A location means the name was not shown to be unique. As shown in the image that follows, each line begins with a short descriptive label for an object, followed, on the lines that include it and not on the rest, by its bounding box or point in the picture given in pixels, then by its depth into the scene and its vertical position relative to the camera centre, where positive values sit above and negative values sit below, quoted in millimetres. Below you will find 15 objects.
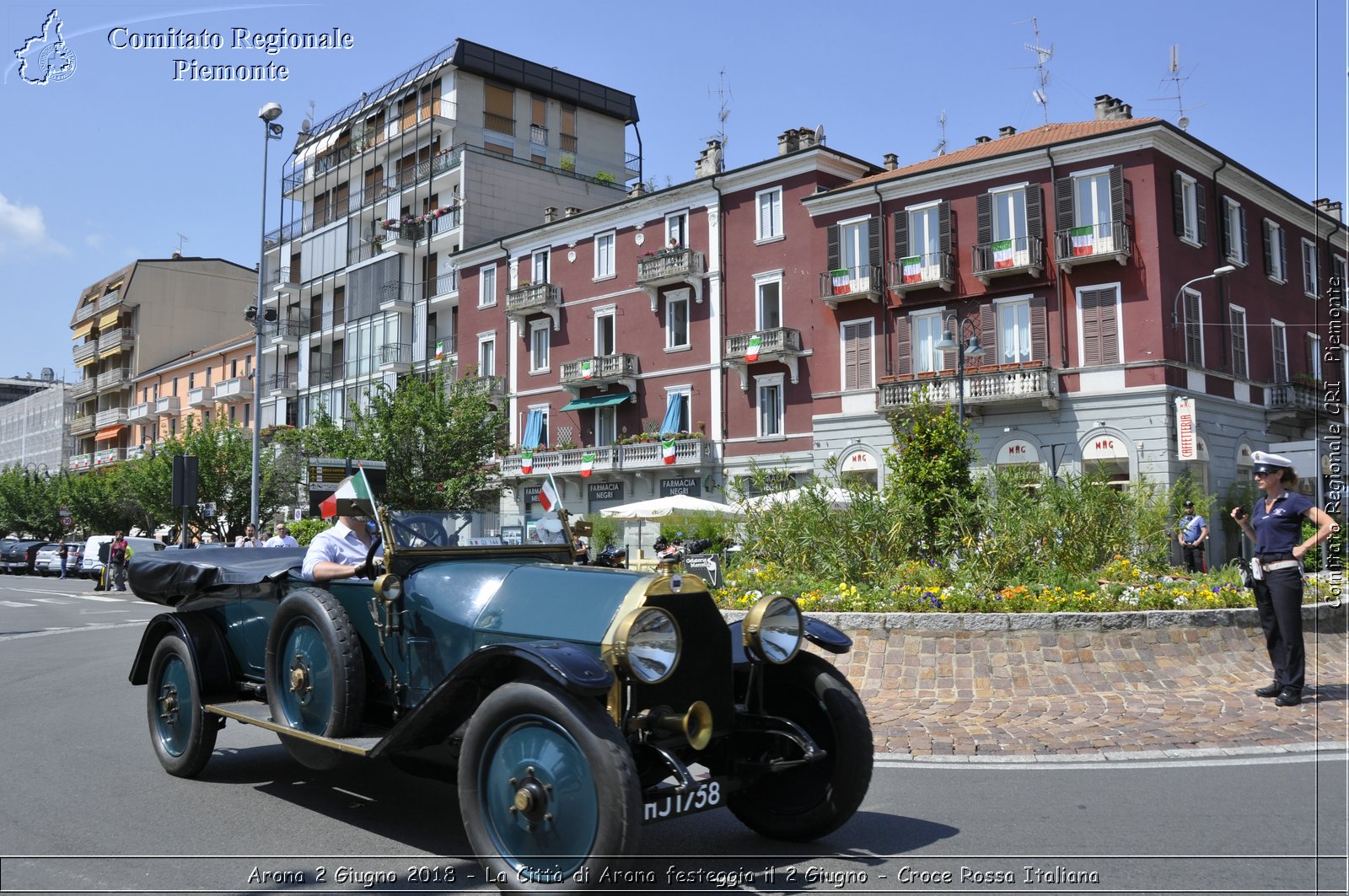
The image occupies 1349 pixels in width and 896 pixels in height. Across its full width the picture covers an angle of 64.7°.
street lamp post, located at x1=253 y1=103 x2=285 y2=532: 29328 +6833
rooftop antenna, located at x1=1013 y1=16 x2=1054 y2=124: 35719 +14360
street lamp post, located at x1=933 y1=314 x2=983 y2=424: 27000 +4380
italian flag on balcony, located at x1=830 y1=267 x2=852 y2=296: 34250 +7368
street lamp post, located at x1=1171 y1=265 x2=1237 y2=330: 29655 +5615
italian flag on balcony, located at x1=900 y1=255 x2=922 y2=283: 32875 +7476
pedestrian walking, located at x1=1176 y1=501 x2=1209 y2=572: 19859 -579
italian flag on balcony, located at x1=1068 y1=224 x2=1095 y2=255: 30156 +7617
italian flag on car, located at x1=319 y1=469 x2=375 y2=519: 5977 +120
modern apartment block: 47969 +15203
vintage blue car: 4289 -849
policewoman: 8516 -490
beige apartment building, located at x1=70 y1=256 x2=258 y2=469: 72875 +14148
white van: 41688 -1497
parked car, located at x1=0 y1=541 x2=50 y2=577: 47125 -1516
